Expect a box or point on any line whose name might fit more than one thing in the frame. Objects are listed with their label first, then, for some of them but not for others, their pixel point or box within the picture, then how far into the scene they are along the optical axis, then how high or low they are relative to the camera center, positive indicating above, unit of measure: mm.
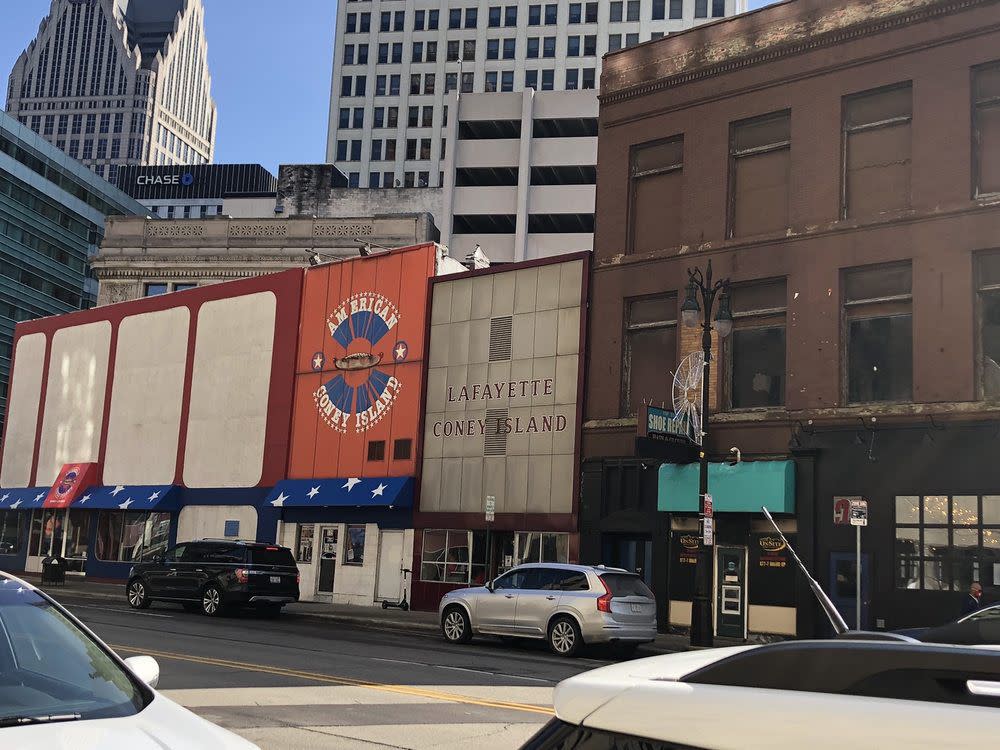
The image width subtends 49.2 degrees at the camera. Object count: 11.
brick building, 22938 +5728
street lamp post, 21844 +1376
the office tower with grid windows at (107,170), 196850 +61191
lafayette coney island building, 29703 +2987
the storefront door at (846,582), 23484 -752
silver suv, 19453 -1347
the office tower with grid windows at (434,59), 96312 +42329
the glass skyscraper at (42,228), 92375 +24913
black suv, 25875 -1481
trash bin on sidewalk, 37906 -2217
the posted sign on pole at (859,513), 20109 +640
